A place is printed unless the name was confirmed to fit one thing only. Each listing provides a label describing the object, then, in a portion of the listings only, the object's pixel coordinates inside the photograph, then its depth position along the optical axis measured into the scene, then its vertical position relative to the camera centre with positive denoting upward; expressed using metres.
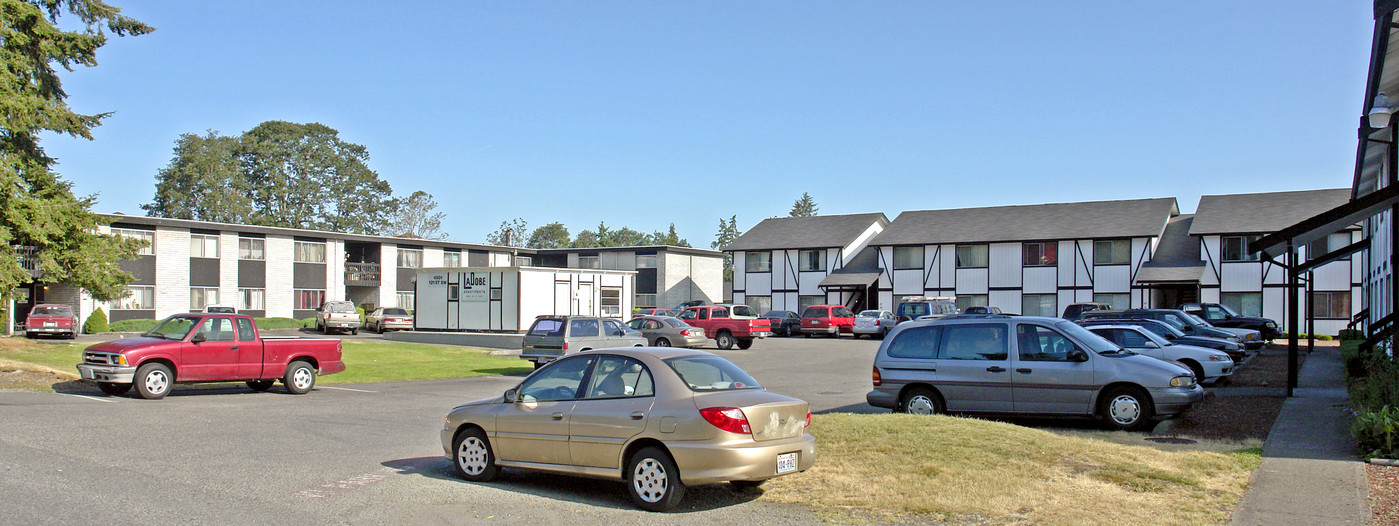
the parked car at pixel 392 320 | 48.47 -2.13
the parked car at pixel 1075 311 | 38.31 -1.17
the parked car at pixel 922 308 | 42.76 -1.22
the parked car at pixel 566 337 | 23.66 -1.46
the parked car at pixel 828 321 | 47.03 -1.98
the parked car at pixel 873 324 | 45.69 -2.06
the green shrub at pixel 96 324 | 46.97 -2.35
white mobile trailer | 40.25 -0.76
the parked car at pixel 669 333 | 32.75 -1.82
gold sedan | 7.96 -1.29
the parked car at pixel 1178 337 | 21.23 -1.20
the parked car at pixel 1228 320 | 34.69 -1.34
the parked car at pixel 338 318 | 48.50 -2.06
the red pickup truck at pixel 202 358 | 17.12 -1.52
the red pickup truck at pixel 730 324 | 37.34 -1.74
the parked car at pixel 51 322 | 41.25 -1.99
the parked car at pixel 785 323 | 49.79 -2.23
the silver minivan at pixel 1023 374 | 12.77 -1.27
